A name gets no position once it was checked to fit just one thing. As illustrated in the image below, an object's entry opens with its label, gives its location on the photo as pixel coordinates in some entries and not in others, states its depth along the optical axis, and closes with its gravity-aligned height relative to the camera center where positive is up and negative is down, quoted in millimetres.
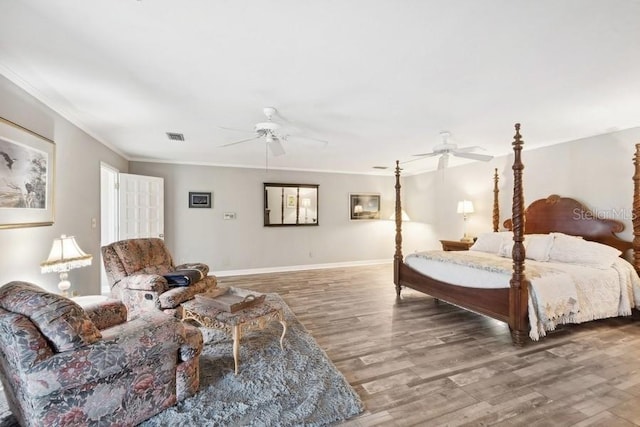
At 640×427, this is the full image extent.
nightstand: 5307 -588
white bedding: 2889 -778
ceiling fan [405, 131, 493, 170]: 3852 +828
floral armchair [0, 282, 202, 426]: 1473 -816
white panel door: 4883 +127
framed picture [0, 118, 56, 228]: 2223 +306
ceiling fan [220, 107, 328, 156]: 2934 +860
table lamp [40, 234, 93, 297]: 2496 -404
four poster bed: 2889 -652
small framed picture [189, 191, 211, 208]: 5980 +295
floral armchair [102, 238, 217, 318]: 3082 -727
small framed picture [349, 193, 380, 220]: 7328 +193
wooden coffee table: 2363 -880
